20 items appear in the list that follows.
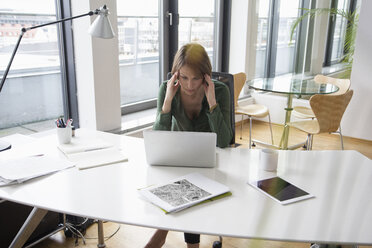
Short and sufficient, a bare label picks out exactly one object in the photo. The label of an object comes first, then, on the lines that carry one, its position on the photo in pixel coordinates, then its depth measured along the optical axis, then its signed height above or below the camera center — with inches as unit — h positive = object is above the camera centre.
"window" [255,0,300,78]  189.6 -4.1
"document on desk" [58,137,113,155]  70.1 -23.4
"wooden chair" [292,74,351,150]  143.5 -22.1
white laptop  58.9 -19.8
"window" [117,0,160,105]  128.1 -7.6
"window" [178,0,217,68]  152.2 +2.8
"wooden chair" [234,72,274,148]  144.8 -32.5
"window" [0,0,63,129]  96.2 -10.6
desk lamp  71.6 +0.3
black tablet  51.1 -23.5
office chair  83.5 -13.0
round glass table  123.3 -20.1
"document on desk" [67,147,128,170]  63.5 -23.6
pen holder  73.7 -21.7
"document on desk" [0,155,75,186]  56.5 -23.4
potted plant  165.2 +0.6
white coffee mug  60.5 -21.6
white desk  43.9 -23.8
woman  71.7 -15.3
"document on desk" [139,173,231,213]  49.0 -23.4
